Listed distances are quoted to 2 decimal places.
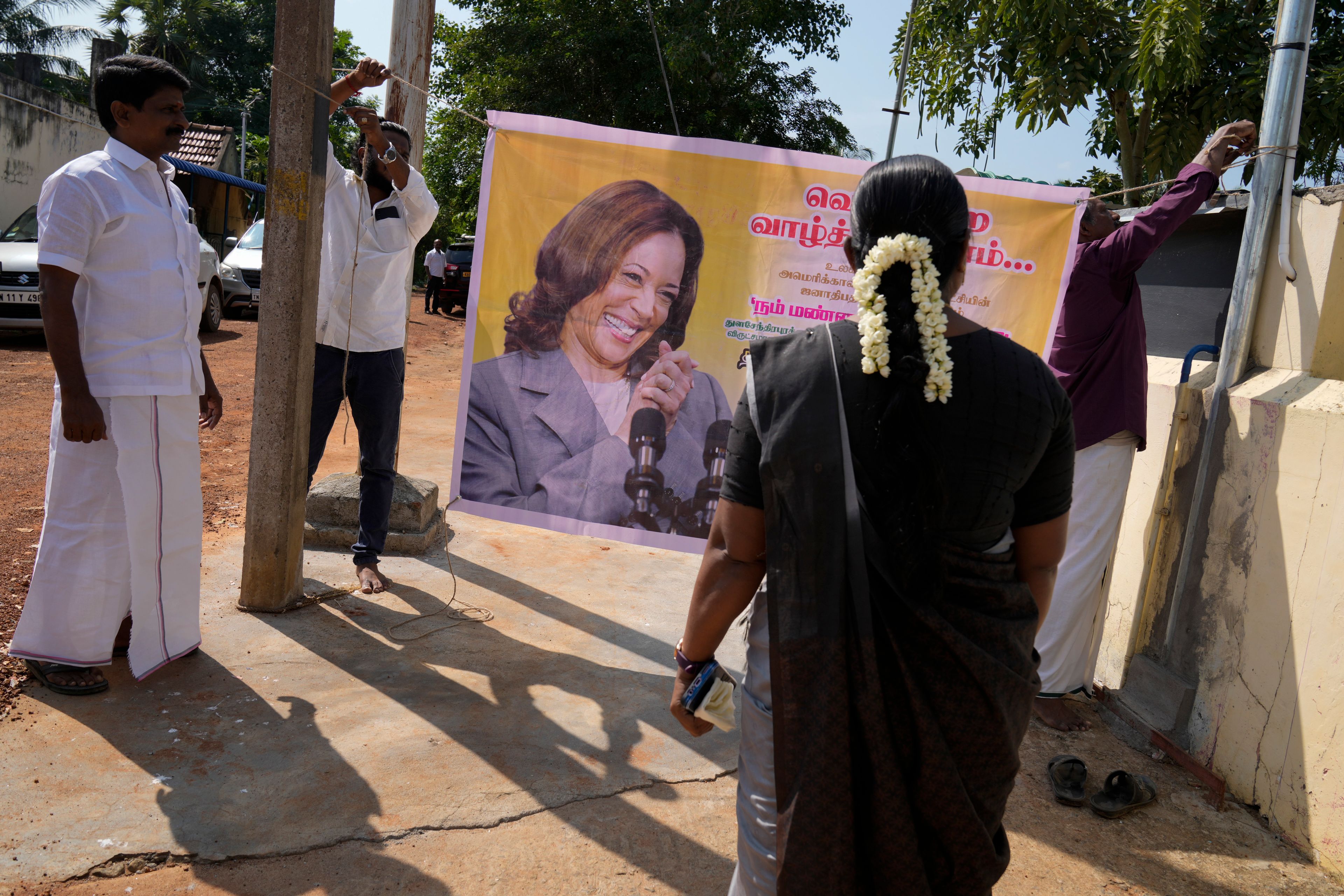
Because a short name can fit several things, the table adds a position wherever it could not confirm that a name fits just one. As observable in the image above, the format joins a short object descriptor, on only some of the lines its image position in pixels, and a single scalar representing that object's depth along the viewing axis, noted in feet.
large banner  11.88
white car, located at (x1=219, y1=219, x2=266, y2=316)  48.57
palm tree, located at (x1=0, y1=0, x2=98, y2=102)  102.27
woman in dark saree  4.78
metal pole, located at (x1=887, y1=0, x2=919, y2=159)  22.95
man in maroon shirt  11.55
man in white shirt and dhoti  9.46
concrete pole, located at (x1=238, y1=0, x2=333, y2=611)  11.69
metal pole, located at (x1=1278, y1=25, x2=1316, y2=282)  10.46
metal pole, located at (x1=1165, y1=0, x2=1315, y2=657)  10.45
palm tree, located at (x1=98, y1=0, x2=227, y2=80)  120.57
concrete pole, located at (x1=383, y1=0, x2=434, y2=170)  16.24
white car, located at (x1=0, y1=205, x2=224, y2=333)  34.35
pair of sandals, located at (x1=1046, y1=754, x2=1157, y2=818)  9.68
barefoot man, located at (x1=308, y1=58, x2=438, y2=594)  13.12
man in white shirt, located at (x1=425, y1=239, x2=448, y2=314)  65.87
